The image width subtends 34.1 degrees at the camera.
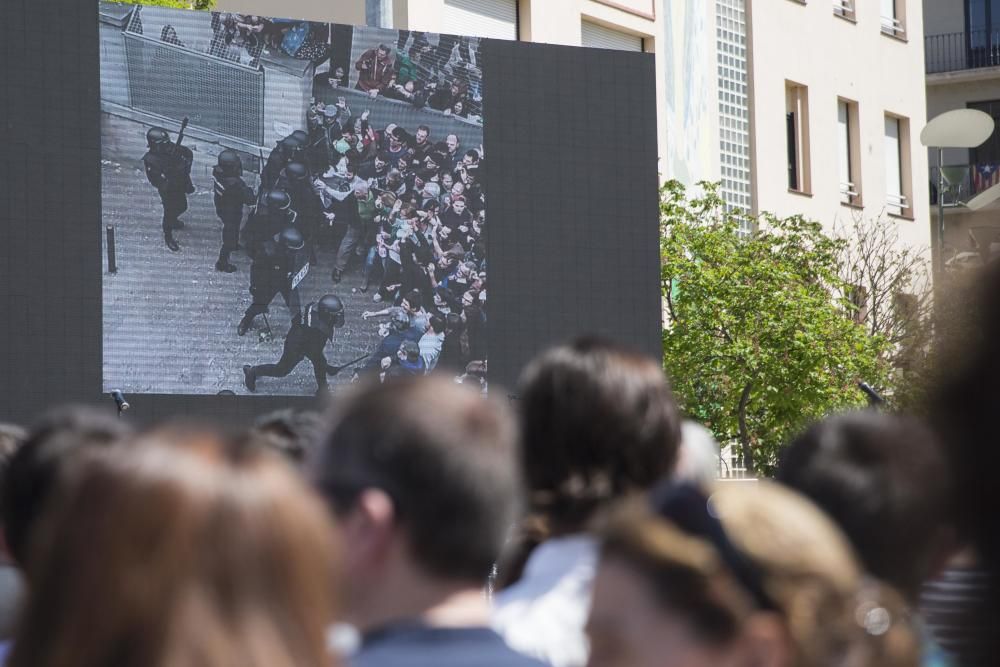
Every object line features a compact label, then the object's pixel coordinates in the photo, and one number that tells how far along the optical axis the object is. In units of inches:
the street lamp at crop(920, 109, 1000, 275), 650.8
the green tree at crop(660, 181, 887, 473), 964.0
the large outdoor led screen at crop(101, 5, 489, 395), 760.3
